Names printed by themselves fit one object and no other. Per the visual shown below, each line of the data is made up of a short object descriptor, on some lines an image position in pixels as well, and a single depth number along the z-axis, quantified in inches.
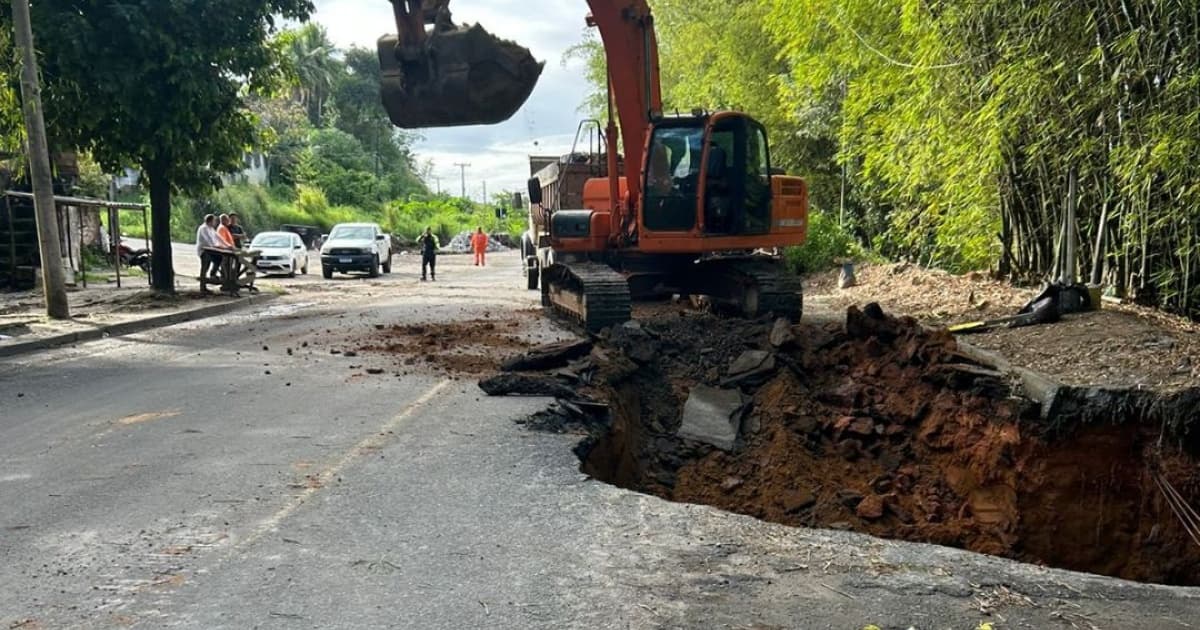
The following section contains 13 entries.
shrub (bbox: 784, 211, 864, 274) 824.9
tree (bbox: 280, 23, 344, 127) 2529.5
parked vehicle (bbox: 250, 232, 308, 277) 1035.9
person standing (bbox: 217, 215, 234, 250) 717.8
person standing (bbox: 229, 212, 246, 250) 807.1
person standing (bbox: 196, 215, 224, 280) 681.0
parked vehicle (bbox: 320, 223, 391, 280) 1038.4
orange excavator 357.1
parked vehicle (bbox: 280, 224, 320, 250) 1779.0
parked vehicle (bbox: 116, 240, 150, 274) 1024.2
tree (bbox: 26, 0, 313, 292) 531.8
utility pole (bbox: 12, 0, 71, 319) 462.6
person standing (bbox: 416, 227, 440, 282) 1004.7
